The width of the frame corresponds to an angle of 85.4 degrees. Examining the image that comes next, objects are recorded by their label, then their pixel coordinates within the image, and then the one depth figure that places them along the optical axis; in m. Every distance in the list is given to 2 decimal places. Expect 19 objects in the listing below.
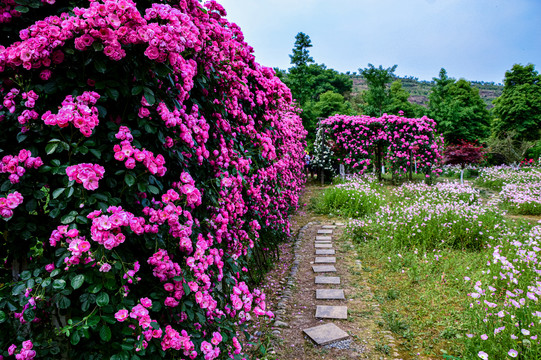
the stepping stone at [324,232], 6.31
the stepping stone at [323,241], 5.74
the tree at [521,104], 21.86
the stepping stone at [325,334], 2.84
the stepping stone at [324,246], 5.45
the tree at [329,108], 26.59
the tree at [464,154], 10.55
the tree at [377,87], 22.05
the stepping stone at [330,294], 3.70
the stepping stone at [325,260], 4.82
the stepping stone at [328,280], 4.09
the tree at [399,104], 24.22
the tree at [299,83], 18.72
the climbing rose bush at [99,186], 1.20
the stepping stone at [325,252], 5.20
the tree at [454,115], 21.64
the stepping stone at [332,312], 3.26
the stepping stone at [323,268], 4.50
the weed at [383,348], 2.68
